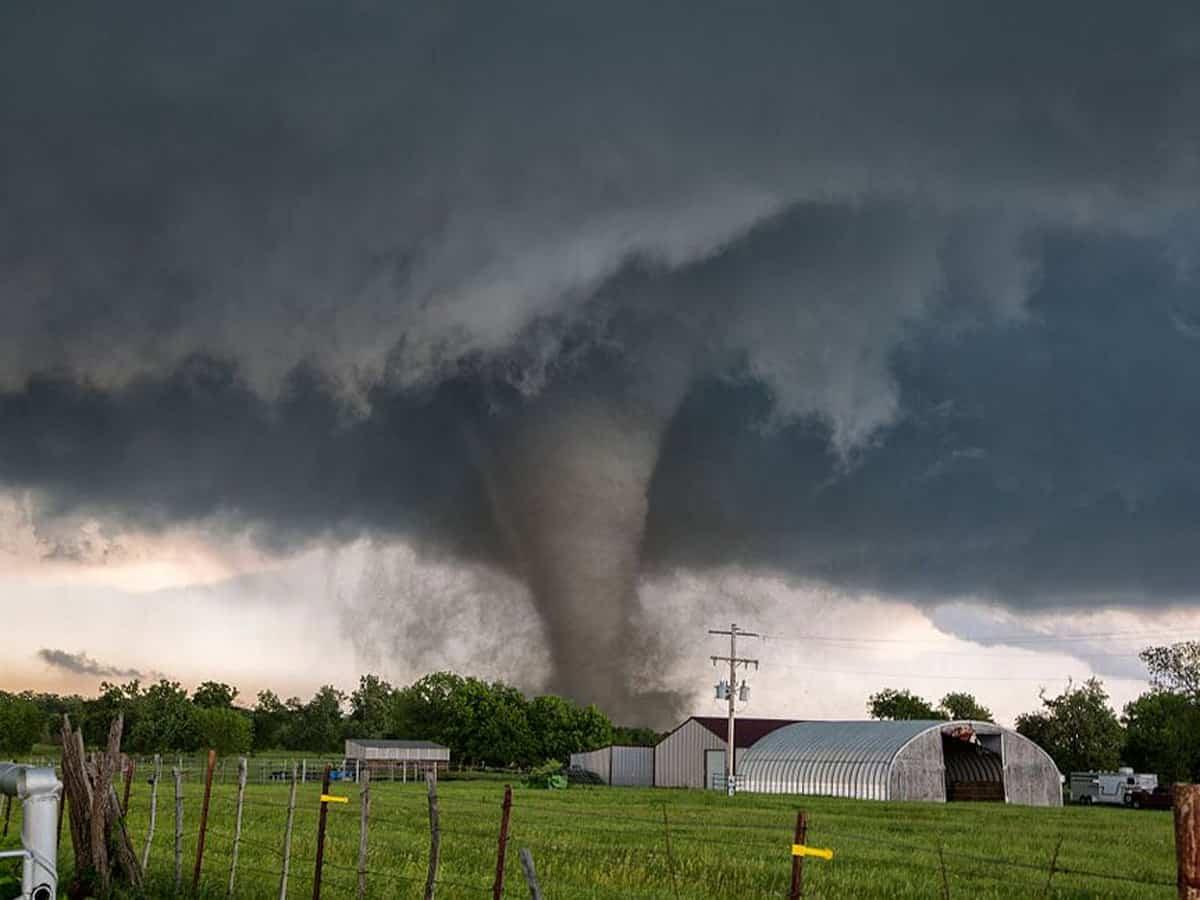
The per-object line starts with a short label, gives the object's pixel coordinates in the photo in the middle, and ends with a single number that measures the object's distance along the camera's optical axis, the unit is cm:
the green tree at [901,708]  15888
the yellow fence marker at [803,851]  1094
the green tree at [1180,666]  13125
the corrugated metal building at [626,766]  9562
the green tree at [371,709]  16600
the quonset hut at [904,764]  7500
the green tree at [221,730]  12719
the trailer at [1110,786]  9019
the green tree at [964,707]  15973
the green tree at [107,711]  13700
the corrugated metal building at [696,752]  9031
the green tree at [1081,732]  12512
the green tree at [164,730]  13088
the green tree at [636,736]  17788
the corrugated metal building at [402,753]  10356
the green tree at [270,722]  16312
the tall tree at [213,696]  15738
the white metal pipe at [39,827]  1478
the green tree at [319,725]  16350
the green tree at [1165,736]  11769
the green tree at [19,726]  12112
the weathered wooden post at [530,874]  1274
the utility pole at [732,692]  7766
